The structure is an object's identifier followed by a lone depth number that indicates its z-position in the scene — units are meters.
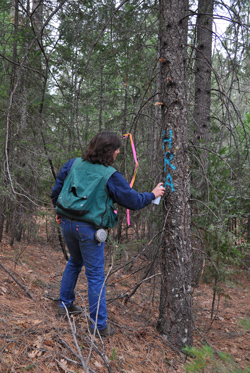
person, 3.04
